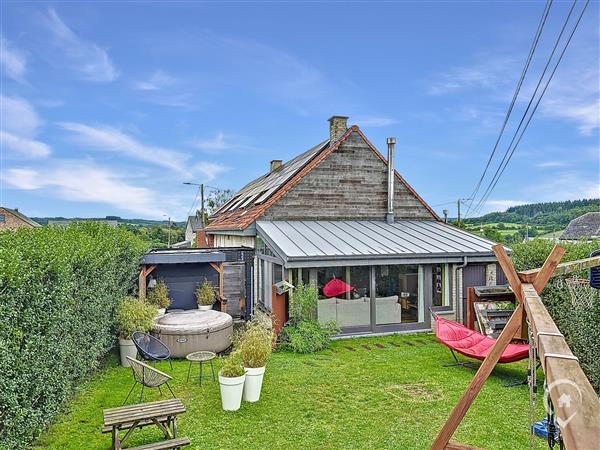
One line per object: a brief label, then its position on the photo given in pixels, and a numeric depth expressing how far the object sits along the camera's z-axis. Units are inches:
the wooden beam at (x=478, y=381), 163.5
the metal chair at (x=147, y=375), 245.7
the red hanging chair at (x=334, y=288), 468.4
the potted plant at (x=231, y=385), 259.9
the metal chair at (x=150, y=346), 316.2
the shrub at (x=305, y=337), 407.5
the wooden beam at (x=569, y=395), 56.3
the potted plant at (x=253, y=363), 273.3
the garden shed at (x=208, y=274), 498.6
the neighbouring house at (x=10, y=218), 1724.9
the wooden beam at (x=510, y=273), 167.8
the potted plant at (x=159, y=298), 481.4
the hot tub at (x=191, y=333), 385.7
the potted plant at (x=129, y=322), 364.2
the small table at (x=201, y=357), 297.3
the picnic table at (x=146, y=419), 199.5
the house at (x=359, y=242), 467.5
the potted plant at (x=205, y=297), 516.4
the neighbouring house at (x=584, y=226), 1802.4
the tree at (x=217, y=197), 1956.2
